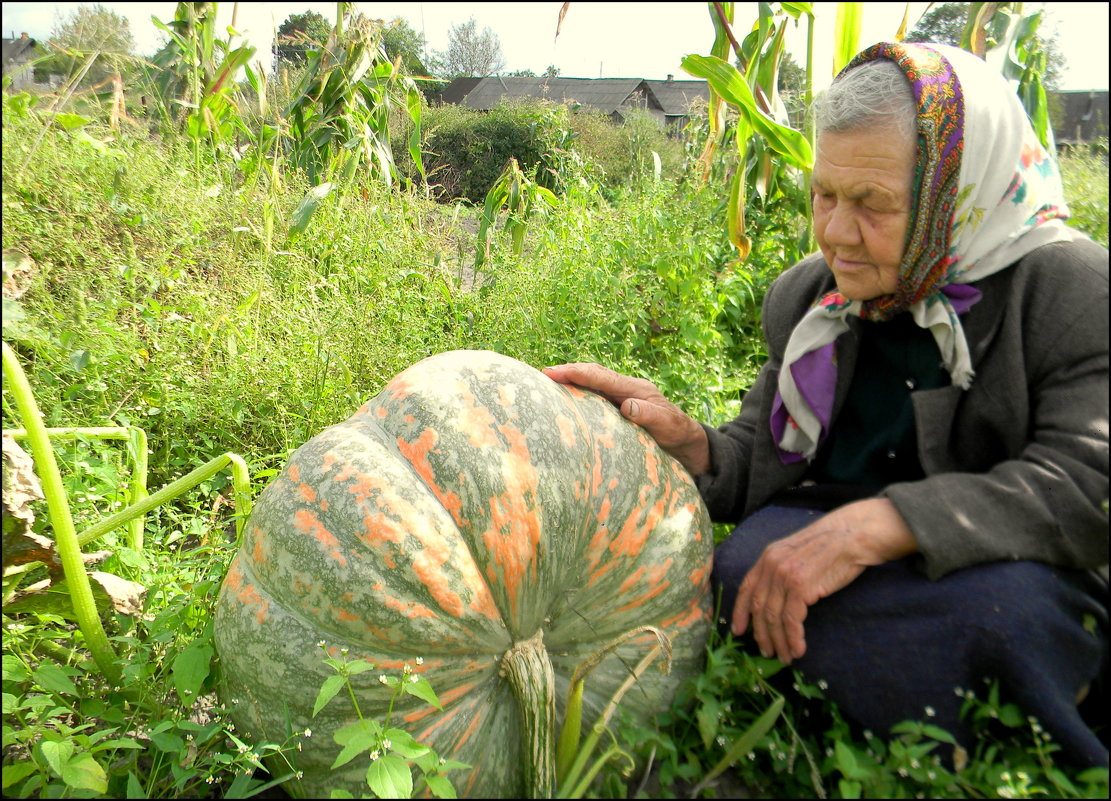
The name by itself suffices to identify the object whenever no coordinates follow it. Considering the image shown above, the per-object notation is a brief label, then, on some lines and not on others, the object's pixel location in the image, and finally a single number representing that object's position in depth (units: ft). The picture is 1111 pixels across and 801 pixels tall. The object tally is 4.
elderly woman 4.73
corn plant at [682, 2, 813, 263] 7.67
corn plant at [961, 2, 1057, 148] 9.71
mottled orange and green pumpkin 4.45
